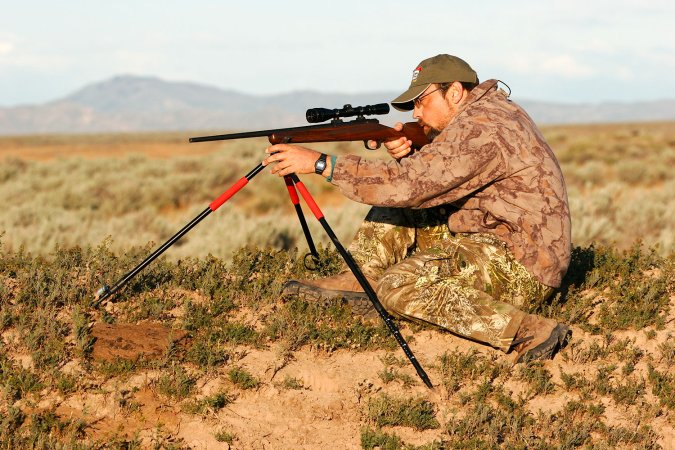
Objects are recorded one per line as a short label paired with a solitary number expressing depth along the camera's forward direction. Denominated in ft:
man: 33.99
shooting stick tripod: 33.91
